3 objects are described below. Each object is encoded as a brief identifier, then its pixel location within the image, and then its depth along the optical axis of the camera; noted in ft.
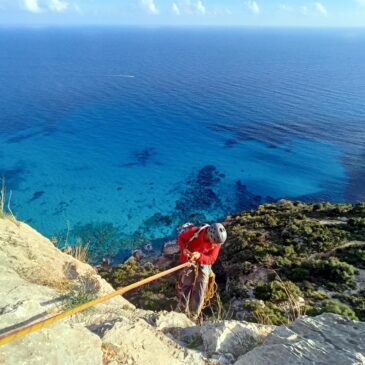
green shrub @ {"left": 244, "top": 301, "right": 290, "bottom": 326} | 33.78
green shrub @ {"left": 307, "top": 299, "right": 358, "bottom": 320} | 36.25
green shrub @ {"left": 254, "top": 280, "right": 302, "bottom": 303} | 44.34
